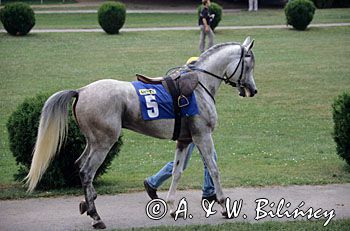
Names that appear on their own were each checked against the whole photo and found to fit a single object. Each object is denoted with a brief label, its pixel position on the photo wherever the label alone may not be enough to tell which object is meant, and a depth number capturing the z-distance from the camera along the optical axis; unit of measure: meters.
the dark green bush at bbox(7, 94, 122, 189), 11.50
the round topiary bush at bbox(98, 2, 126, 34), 35.34
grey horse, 9.55
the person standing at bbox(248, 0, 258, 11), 48.38
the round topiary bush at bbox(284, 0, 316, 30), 37.25
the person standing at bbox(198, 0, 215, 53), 29.80
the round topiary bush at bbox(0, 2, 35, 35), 33.72
